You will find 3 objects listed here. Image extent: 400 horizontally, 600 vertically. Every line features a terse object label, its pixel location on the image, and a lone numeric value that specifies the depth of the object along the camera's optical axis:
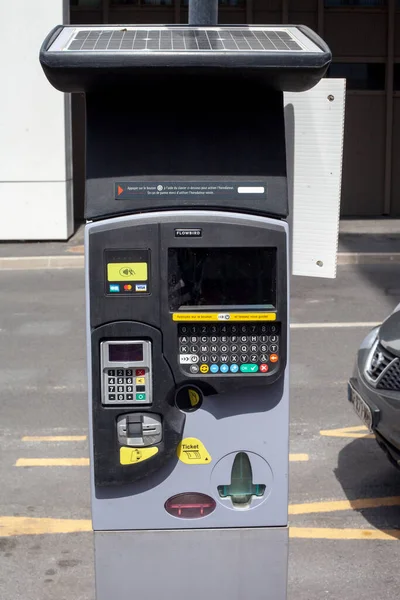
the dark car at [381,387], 4.67
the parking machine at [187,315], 3.00
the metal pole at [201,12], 3.77
